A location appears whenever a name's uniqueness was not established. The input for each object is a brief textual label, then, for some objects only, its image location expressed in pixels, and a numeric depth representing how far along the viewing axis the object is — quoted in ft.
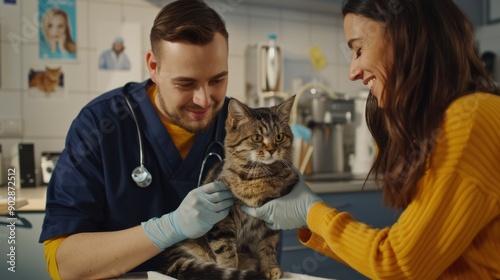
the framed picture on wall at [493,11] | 10.36
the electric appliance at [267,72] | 8.45
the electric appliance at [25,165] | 6.92
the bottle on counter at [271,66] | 8.49
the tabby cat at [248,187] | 3.49
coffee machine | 8.64
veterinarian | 3.51
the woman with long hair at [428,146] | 2.37
